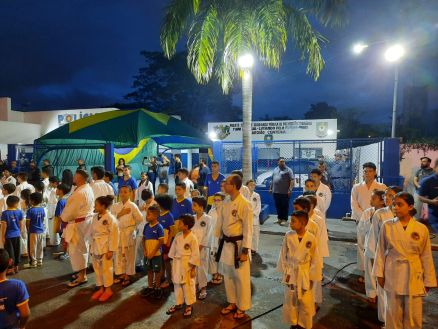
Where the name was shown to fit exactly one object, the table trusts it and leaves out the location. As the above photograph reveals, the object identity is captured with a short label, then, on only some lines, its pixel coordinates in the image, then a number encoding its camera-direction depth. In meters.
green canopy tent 9.41
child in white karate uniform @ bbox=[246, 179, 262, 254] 6.72
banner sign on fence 18.36
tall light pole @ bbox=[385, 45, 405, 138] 10.15
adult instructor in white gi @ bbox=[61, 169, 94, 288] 5.16
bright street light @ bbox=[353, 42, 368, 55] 10.99
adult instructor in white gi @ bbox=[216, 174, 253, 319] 4.12
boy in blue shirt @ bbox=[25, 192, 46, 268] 5.87
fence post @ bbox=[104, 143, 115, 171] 10.02
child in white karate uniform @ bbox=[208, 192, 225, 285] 5.09
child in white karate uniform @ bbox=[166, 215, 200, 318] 4.20
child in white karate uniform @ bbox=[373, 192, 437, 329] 3.30
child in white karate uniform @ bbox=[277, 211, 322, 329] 3.57
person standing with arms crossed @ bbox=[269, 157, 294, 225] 9.37
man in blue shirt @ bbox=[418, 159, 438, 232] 6.08
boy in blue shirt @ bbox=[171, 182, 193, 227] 5.34
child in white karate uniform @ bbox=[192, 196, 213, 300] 4.84
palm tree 8.96
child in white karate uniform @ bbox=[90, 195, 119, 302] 4.71
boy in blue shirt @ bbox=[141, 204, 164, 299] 4.76
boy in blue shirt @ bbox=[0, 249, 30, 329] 2.56
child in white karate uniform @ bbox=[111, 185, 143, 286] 5.27
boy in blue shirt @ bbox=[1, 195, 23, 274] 5.57
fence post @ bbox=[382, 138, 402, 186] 9.19
